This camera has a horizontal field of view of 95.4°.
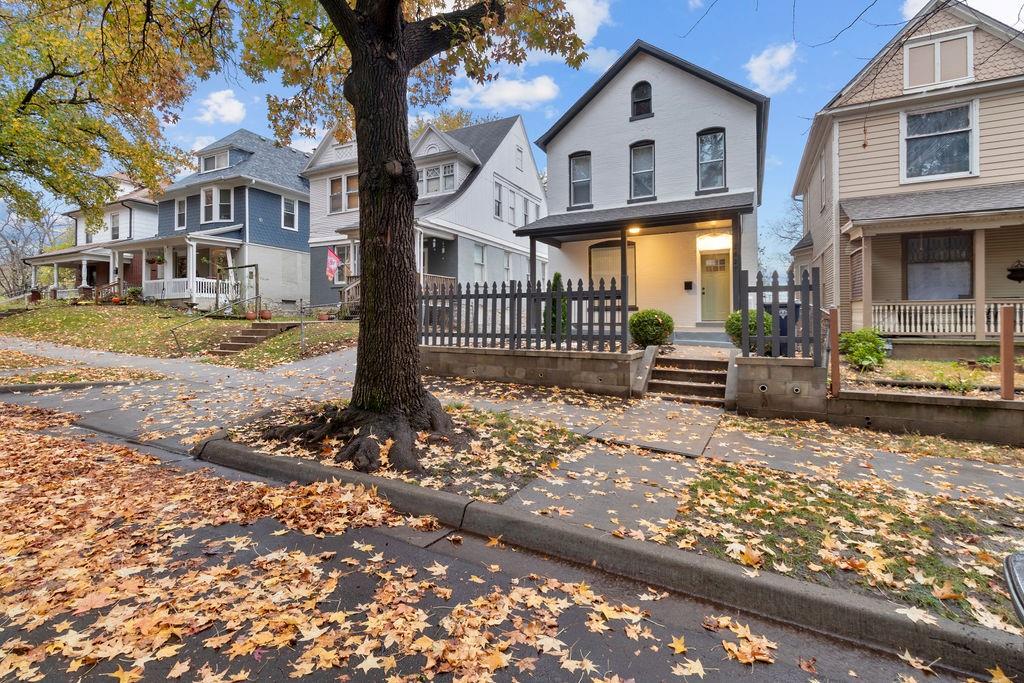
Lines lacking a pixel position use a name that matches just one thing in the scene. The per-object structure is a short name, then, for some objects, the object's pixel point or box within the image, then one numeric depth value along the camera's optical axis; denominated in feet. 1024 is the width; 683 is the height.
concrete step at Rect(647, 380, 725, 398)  25.09
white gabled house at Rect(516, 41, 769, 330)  42.55
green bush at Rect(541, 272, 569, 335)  25.95
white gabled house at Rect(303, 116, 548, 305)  59.93
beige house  36.06
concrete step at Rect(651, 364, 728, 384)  26.25
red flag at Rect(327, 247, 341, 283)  56.44
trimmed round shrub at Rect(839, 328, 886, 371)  28.53
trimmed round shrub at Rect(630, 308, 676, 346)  30.55
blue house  70.90
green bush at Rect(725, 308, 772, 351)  28.86
